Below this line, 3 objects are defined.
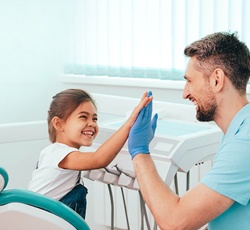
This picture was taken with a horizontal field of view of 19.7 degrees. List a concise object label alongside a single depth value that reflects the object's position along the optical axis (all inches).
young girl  91.0
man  70.8
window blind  128.5
